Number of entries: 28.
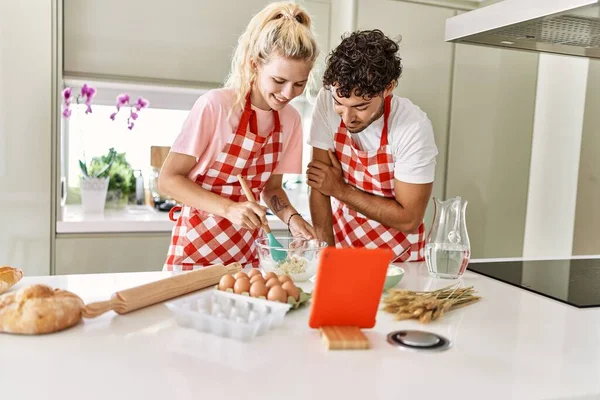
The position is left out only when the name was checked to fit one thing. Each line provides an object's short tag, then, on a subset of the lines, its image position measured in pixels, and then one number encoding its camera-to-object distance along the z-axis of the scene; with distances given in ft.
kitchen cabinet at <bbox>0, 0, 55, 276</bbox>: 6.62
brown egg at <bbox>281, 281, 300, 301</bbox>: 3.27
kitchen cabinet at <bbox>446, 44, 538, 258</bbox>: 8.66
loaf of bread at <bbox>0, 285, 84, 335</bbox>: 2.74
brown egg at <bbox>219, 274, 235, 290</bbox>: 3.26
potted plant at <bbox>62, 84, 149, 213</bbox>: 7.88
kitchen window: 9.03
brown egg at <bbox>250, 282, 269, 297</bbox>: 3.15
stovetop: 4.00
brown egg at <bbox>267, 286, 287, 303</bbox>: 3.14
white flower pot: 7.86
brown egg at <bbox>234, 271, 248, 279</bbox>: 3.30
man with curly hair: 4.78
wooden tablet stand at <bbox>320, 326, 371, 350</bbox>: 2.74
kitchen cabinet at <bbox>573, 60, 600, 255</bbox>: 7.65
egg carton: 2.79
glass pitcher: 4.19
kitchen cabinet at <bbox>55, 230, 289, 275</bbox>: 7.08
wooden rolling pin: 3.00
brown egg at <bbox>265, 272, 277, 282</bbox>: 3.33
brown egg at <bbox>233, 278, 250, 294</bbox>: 3.20
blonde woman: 4.55
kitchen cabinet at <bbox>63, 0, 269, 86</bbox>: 7.25
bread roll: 3.39
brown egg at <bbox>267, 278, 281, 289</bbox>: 3.22
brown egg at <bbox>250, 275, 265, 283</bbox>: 3.23
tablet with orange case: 2.79
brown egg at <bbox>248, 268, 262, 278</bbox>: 3.33
